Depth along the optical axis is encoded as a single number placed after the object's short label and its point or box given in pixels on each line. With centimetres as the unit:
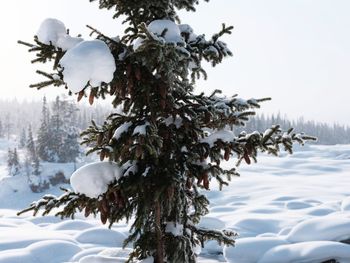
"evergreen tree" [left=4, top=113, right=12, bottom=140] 12003
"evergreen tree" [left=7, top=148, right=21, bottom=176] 6344
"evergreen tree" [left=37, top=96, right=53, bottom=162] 6267
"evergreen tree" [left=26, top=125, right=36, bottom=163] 6506
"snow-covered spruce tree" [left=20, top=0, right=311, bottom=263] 450
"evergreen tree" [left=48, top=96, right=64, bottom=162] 6309
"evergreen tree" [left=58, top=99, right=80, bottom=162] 6247
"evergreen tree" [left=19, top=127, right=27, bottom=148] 9806
